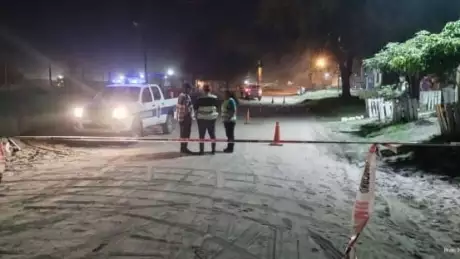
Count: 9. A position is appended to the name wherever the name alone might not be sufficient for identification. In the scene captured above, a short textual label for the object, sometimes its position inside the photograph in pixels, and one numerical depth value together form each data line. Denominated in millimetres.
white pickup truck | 16094
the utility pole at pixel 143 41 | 38819
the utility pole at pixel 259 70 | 74925
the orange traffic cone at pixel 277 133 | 15855
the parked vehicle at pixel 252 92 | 56875
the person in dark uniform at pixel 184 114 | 14164
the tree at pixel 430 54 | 14183
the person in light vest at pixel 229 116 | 14414
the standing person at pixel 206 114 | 13977
